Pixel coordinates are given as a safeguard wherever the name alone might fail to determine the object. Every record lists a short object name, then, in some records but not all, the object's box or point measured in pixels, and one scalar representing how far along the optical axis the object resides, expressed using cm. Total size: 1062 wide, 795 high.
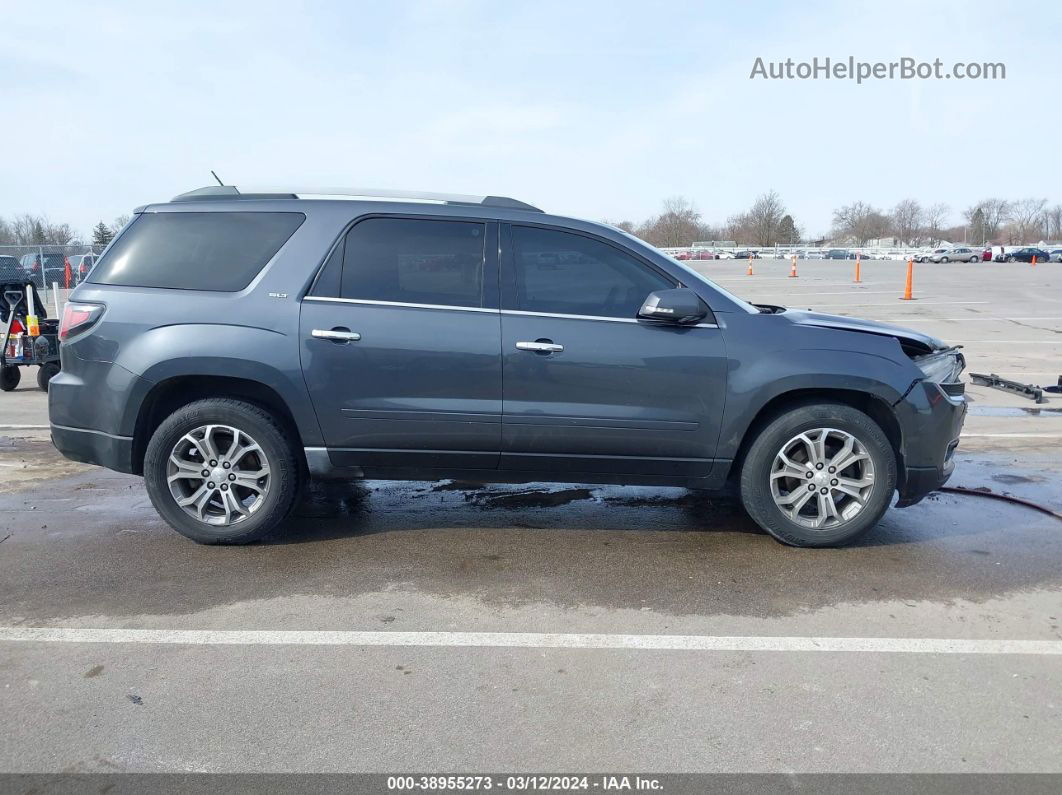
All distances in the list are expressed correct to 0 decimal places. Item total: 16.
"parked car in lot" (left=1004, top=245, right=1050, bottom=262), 6689
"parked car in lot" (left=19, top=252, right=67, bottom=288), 2598
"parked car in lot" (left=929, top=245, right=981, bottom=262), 6812
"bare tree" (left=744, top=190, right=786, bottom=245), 10725
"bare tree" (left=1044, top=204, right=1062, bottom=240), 12638
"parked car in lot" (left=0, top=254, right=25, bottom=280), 2467
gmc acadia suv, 470
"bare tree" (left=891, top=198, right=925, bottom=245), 12838
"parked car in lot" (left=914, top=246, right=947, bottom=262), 6922
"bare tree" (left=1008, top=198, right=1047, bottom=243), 12450
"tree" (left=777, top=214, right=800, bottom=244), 10812
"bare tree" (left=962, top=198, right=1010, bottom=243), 12312
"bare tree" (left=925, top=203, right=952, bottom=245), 13088
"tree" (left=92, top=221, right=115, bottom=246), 5000
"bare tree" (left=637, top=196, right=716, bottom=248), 10375
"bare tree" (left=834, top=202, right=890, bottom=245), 12444
